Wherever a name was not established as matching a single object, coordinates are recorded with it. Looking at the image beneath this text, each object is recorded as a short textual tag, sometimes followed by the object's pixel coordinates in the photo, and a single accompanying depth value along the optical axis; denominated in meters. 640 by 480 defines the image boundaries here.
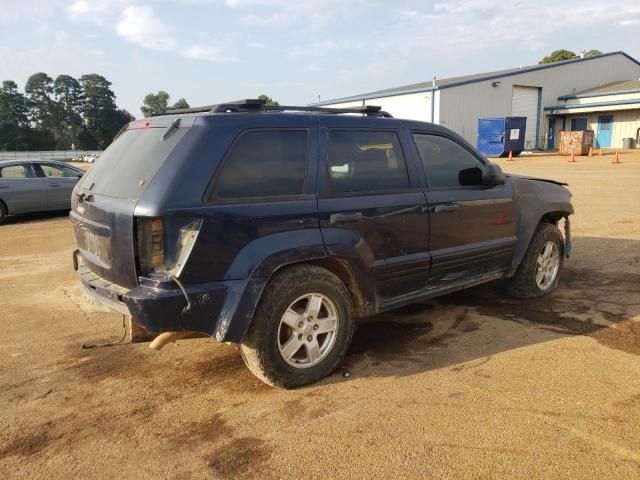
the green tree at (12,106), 77.12
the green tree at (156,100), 91.88
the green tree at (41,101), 83.44
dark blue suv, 3.05
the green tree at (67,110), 82.91
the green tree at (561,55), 65.26
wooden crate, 33.25
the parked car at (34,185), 11.63
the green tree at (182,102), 78.75
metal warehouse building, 37.00
